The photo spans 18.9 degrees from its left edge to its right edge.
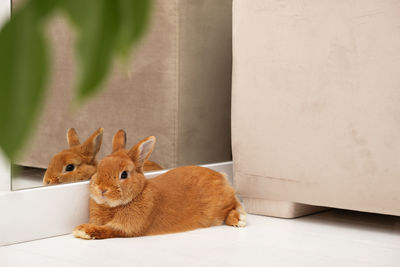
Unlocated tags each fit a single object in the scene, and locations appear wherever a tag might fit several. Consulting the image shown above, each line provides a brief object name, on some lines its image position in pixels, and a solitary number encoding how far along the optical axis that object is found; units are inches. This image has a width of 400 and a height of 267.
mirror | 85.5
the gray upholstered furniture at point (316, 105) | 82.5
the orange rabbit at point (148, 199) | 82.7
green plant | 9.2
